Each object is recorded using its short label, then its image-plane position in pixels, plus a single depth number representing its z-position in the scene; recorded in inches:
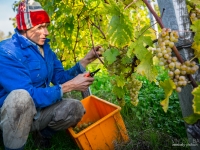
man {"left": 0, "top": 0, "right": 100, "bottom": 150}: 98.3
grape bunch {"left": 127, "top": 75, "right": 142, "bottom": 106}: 88.1
